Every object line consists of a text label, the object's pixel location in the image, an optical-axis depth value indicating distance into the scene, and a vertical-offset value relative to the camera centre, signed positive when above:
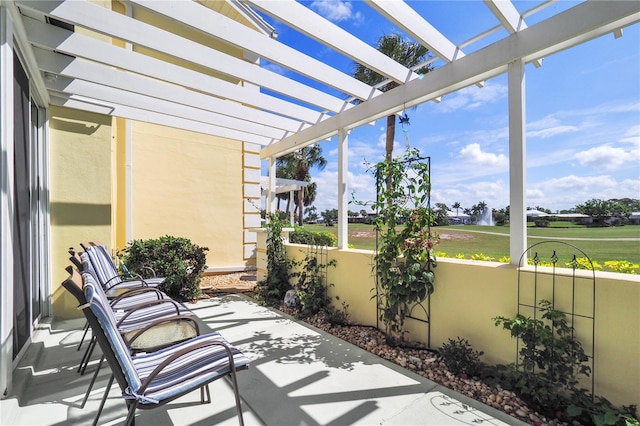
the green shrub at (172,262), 5.18 -0.94
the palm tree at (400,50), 8.86 +4.70
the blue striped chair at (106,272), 3.65 -0.82
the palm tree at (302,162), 21.78 +3.47
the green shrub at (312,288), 4.52 -1.24
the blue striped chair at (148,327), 1.84 -1.28
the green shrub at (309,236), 5.88 -0.57
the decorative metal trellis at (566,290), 2.30 -0.64
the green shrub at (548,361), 2.23 -1.14
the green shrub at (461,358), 2.75 -1.38
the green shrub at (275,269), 5.34 -1.09
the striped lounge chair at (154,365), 1.57 -0.95
